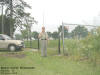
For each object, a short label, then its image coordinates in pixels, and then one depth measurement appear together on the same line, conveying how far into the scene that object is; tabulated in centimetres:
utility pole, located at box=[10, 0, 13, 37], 2641
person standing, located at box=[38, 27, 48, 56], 922
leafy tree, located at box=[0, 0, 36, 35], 2672
